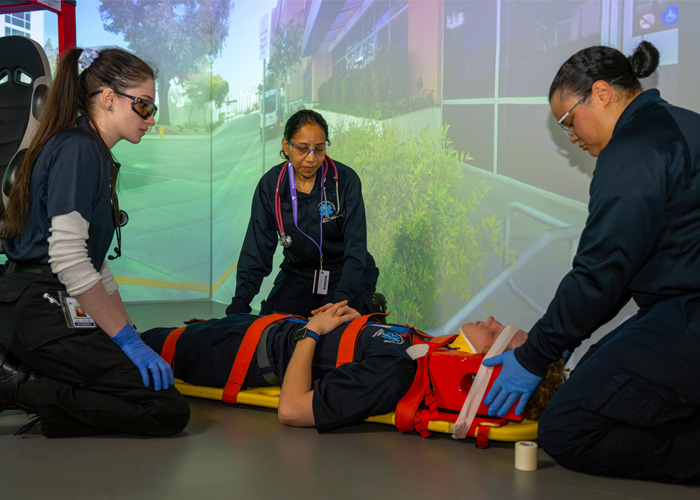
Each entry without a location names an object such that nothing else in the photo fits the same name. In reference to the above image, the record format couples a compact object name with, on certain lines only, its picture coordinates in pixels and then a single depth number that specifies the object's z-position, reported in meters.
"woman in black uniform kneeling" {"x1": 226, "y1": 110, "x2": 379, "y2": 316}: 3.33
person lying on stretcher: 2.23
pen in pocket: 2.20
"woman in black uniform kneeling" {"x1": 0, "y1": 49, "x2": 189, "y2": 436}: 2.15
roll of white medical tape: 2.02
